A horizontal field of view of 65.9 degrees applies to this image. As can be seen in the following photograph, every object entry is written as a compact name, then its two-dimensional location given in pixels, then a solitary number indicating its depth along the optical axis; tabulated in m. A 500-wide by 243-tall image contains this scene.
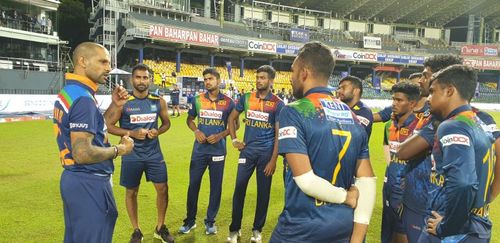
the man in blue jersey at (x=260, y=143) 5.61
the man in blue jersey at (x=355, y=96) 5.88
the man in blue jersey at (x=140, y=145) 5.44
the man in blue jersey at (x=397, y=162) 4.23
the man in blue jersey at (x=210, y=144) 5.75
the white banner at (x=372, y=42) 58.34
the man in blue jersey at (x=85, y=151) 3.20
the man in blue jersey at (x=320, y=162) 2.44
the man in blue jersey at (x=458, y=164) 2.49
